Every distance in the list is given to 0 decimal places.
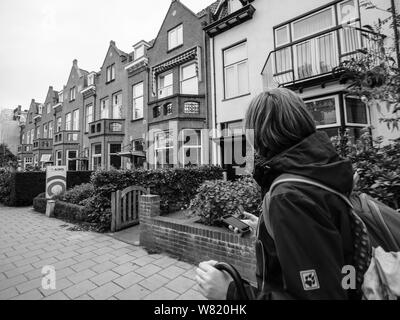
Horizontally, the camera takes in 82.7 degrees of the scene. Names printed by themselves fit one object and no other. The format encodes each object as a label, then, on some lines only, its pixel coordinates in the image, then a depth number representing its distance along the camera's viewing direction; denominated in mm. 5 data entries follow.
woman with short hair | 802
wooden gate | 5941
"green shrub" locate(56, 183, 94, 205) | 8219
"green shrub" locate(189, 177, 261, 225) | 3965
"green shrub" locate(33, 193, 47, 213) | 8953
